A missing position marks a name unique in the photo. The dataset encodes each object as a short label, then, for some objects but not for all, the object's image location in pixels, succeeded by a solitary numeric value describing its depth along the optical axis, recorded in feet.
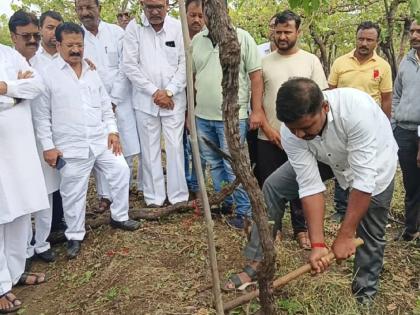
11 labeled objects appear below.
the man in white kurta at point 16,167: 10.78
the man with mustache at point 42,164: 12.47
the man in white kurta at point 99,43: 14.83
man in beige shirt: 12.32
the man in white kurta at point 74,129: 12.45
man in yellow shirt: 13.80
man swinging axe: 8.12
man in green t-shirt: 12.52
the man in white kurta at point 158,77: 13.84
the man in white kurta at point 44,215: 12.67
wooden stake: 5.86
